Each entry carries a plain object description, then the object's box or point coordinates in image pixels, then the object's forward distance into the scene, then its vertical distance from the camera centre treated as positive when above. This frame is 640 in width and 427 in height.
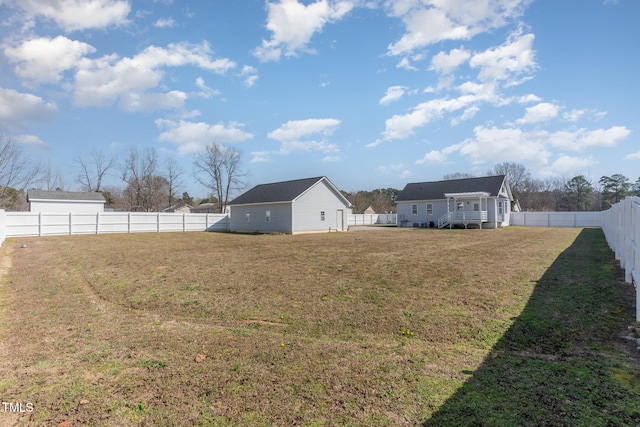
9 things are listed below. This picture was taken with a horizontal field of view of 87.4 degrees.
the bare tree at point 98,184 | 46.34 +4.71
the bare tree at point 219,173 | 45.34 +5.99
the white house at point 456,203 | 30.83 +1.22
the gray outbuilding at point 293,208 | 26.55 +0.72
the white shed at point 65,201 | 32.09 +1.68
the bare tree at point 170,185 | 47.25 +4.49
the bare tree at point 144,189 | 45.75 +3.93
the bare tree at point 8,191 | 29.69 +2.70
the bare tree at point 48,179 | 46.12 +5.44
